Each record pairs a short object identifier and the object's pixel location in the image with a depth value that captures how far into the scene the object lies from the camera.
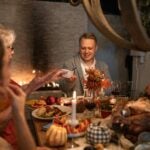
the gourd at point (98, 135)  1.73
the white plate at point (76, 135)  1.84
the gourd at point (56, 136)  1.74
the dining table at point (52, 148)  1.72
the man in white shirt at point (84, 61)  3.28
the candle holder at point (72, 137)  1.76
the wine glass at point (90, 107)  2.28
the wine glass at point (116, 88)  2.79
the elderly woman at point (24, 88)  1.94
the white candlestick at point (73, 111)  1.96
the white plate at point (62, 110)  2.23
